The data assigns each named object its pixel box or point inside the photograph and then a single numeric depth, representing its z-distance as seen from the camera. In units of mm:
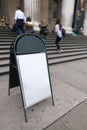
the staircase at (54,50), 5386
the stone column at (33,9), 9481
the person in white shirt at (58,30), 7237
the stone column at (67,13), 12906
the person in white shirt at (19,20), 7443
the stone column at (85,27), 17769
